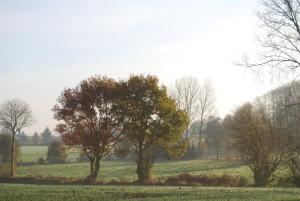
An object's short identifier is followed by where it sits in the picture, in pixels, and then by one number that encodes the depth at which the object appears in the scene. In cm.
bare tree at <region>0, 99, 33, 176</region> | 5909
